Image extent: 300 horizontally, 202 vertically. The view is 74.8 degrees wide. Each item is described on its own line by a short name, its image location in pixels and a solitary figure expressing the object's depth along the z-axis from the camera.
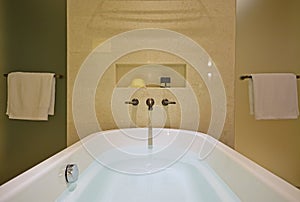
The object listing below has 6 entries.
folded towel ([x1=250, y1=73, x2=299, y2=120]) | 1.63
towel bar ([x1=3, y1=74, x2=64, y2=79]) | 1.74
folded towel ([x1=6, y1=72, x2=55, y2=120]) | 1.67
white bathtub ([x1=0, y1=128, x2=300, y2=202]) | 0.76
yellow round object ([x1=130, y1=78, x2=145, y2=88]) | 1.81
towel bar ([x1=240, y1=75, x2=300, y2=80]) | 1.68
